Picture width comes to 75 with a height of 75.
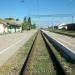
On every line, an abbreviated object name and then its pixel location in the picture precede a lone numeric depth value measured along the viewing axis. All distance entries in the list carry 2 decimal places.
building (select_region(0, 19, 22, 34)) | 32.77
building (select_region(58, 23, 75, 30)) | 44.52
